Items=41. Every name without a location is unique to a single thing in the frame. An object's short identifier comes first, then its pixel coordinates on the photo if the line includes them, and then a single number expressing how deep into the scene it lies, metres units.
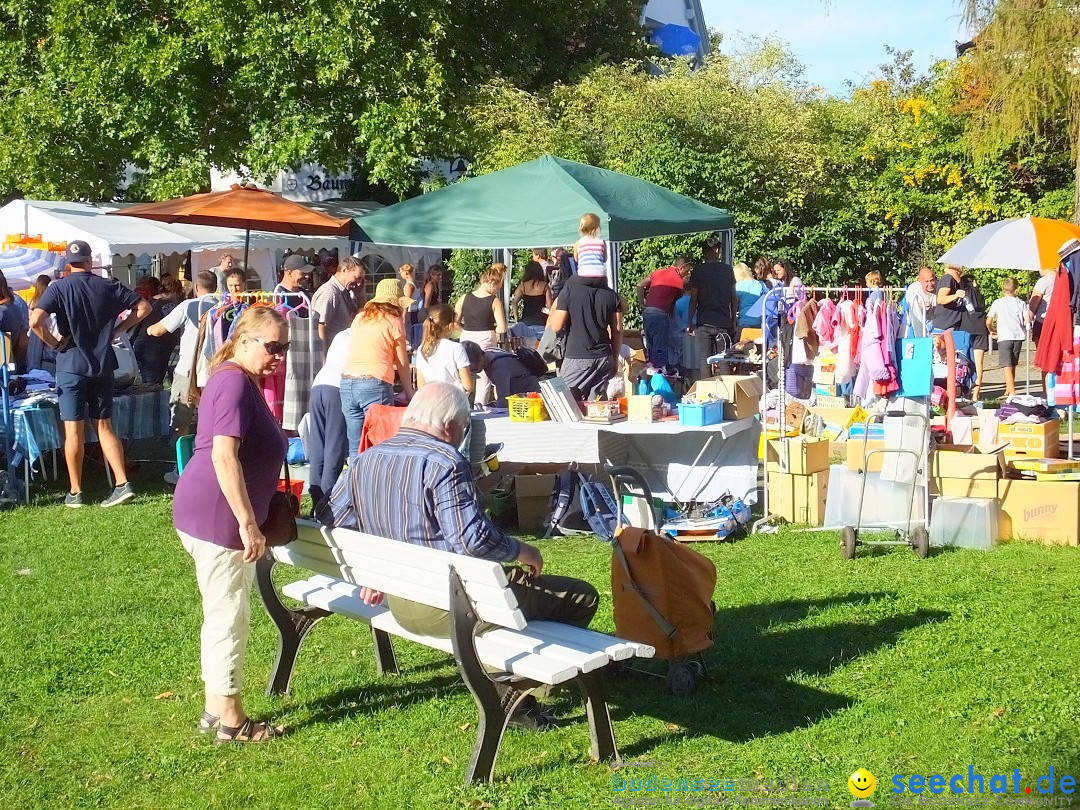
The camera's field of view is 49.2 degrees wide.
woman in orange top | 7.27
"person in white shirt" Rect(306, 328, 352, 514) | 7.63
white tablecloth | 7.81
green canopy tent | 11.14
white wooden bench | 3.82
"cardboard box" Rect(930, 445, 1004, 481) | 7.27
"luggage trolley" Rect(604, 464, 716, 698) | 4.71
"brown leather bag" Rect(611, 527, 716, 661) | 4.66
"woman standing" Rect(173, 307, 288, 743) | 4.02
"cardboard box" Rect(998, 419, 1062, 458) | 7.98
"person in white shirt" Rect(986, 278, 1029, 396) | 13.52
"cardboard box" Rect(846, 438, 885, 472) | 7.60
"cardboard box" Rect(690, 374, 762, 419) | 8.09
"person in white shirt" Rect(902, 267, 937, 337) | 11.87
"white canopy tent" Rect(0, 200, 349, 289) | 16.05
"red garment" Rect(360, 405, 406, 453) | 6.79
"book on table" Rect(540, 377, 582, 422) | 7.84
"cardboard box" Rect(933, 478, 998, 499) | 7.27
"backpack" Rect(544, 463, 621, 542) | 7.51
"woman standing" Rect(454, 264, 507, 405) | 10.19
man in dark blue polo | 8.20
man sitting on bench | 4.01
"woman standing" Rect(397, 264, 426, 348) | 11.89
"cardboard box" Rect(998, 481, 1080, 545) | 7.05
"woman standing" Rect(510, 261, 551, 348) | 12.44
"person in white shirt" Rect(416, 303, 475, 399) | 7.71
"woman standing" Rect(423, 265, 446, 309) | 12.64
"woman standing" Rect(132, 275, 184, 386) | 10.90
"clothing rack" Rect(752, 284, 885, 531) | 7.84
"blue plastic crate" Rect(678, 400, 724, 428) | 7.62
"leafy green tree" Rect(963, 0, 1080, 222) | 16.14
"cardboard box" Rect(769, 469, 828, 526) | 7.75
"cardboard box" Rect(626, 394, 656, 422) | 7.79
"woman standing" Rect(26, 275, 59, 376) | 9.78
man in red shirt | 12.77
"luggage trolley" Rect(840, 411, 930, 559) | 6.78
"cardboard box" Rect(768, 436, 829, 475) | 7.69
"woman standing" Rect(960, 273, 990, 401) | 13.34
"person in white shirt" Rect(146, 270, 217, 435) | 9.34
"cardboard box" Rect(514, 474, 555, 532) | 7.85
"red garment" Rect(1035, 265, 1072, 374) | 8.53
